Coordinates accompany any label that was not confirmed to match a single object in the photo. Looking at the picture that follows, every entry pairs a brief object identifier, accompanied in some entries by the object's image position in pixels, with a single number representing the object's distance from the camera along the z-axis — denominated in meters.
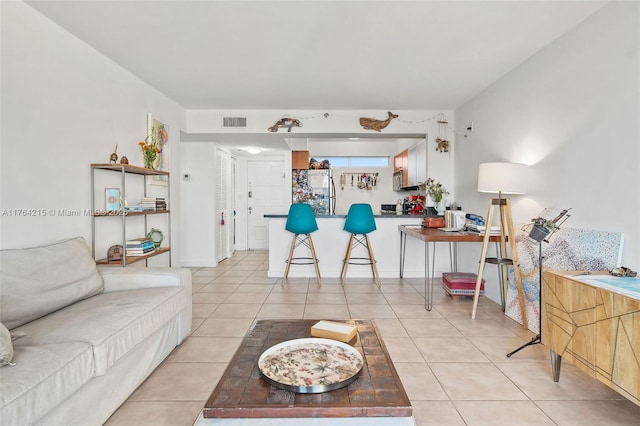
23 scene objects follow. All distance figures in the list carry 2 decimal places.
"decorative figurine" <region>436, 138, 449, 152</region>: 4.84
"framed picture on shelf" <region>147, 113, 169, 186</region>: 3.85
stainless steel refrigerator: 6.76
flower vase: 3.52
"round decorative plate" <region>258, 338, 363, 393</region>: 1.22
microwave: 6.88
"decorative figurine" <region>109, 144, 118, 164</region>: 3.02
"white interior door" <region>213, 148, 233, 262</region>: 5.88
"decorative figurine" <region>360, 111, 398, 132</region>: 4.80
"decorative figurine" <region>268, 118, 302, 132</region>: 4.82
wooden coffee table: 1.09
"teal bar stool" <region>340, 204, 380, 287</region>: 4.41
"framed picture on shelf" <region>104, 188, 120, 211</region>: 3.02
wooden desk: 3.28
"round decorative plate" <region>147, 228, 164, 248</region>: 3.65
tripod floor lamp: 2.92
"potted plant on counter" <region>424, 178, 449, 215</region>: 4.67
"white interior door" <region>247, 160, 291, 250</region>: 7.37
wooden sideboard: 1.52
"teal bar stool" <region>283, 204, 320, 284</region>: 4.40
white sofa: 1.30
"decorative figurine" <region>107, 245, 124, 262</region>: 2.98
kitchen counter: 4.75
